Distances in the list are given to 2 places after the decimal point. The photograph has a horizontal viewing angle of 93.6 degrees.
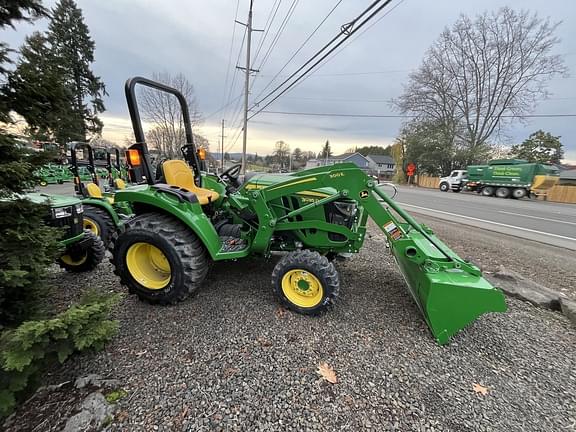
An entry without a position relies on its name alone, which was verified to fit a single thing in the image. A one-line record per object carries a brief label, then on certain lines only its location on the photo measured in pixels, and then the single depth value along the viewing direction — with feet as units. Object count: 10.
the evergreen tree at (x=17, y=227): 4.82
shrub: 4.11
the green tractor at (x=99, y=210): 13.80
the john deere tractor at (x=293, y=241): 7.41
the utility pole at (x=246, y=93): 52.12
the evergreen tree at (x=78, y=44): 78.12
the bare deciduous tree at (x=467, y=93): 84.99
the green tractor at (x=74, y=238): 9.27
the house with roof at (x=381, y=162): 211.31
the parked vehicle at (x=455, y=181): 80.36
